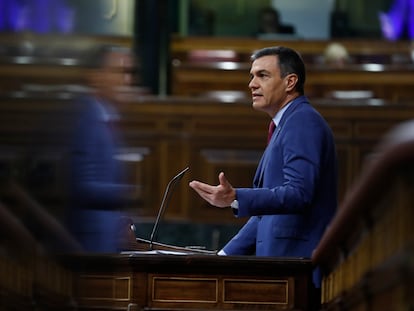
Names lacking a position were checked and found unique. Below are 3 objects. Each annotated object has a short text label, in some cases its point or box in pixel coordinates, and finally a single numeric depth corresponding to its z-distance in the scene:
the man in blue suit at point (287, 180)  8.34
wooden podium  8.23
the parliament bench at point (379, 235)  4.38
